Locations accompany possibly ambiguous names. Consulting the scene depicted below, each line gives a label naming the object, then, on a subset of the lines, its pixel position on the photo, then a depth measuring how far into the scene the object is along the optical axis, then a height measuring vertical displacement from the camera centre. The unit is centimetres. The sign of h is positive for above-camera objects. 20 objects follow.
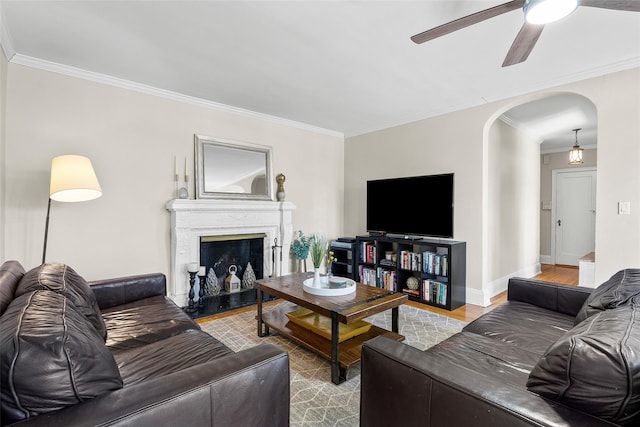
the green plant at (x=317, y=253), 257 -34
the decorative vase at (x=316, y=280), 244 -55
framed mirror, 363 +57
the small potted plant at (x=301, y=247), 379 -44
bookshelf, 350 -69
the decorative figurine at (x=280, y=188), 421 +36
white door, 574 +1
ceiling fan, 147 +107
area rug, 168 -112
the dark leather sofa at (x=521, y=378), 79 -55
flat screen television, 370 +11
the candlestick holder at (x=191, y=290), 330 -88
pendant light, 481 +97
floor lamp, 230 +27
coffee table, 197 -69
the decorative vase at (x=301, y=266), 448 -79
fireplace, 338 -22
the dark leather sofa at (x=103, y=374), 78 -54
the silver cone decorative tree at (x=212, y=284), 379 -92
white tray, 233 -61
